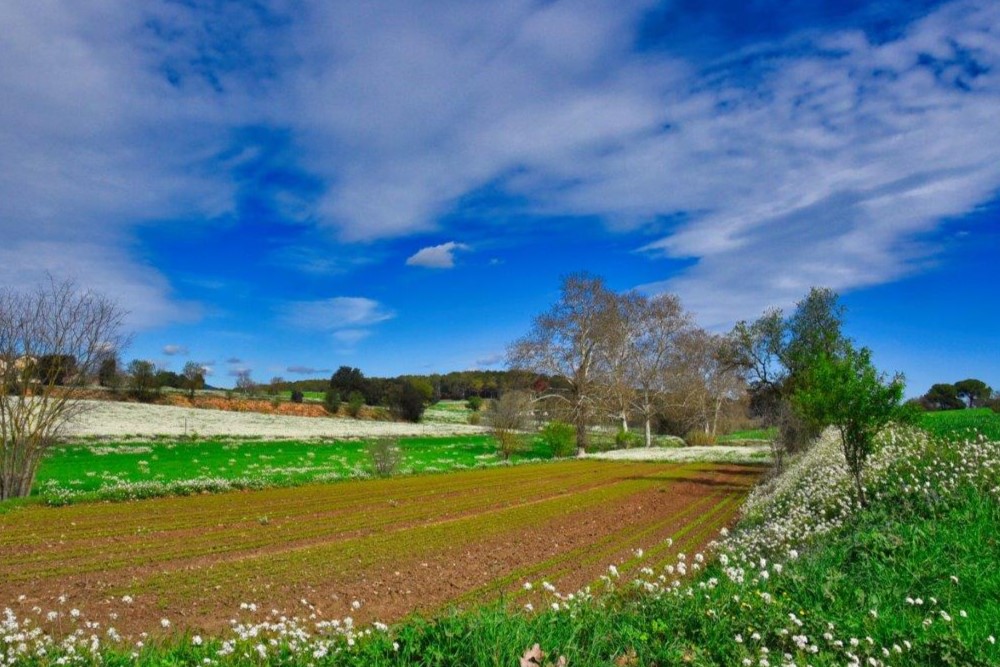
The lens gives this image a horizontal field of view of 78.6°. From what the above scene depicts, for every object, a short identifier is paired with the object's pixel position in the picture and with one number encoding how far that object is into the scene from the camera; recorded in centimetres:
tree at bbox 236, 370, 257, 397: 9114
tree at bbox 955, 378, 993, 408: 7012
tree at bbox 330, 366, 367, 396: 10512
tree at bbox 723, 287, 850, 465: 4824
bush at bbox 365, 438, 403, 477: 3300
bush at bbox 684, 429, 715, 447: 6581
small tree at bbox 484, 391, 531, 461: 4744
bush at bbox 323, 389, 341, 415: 8356
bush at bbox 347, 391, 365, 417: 8438
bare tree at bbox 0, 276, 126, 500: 2056
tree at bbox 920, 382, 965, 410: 7975
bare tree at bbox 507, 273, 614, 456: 5069
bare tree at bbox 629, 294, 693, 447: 6088
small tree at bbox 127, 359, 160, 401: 6844
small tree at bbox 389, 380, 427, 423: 8669
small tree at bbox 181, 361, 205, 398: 7888
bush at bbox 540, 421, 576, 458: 5122
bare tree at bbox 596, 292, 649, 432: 5162
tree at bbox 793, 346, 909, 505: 1420
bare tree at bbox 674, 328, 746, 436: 6384
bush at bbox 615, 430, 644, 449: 5953
